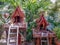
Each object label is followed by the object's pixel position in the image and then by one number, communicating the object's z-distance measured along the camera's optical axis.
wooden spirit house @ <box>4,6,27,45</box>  2.03
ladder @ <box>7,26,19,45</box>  1.95
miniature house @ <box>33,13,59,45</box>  2.00
